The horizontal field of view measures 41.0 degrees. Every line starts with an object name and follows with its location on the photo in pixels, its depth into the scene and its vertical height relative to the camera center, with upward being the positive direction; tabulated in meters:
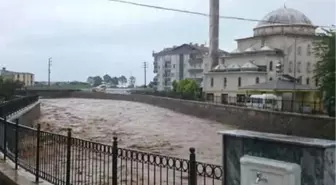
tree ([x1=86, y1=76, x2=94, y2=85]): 133.50 +2.03
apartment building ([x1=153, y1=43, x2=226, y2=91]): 85.00 +5.01
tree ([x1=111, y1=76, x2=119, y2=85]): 136.75 +2.12
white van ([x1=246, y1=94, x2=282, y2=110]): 35.19 -1.03
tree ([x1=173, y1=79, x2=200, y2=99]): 57.25 +0.00
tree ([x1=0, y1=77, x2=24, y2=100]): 31.94 -0.28
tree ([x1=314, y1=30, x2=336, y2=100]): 24.58 +1.39
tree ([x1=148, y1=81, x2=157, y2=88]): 106.50 +0.85
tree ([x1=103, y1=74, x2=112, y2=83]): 137.25 +2.43
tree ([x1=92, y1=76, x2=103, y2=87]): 129.20 +1.98
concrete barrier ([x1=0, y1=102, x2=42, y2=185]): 6.69 -1.41
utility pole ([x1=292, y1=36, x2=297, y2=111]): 34.88 -0.74
